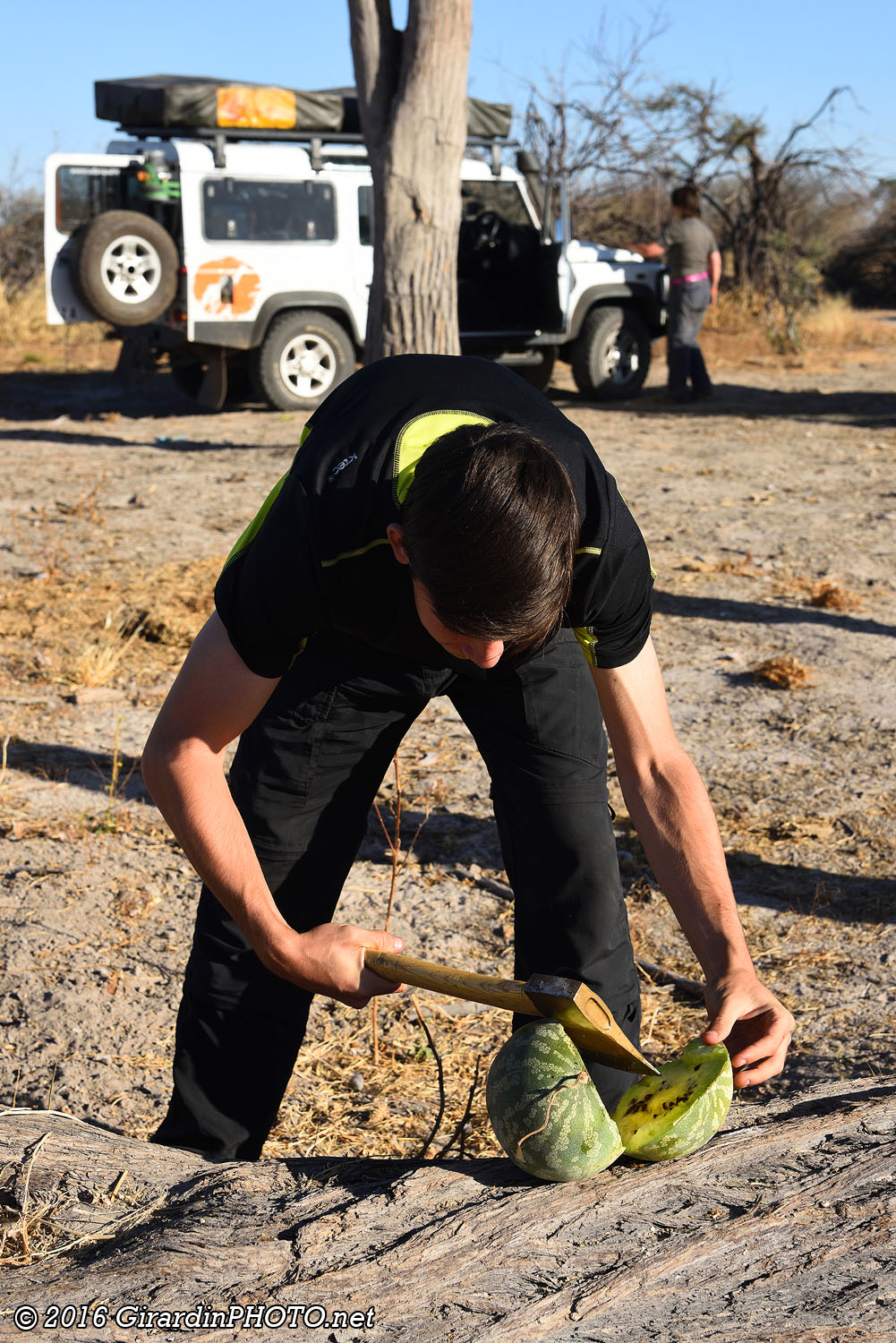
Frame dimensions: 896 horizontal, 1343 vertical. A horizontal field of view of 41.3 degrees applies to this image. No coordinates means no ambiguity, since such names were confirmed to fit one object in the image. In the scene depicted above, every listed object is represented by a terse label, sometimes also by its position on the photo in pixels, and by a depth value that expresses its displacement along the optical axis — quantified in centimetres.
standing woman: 1336
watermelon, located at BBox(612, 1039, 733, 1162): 205
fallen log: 175
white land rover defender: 1160
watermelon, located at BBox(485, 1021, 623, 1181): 203
